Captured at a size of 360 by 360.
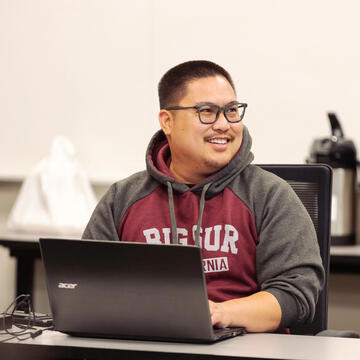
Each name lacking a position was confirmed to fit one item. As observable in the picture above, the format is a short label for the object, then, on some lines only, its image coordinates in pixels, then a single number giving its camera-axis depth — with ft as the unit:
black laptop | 9.61
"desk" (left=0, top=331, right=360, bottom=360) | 9.42
